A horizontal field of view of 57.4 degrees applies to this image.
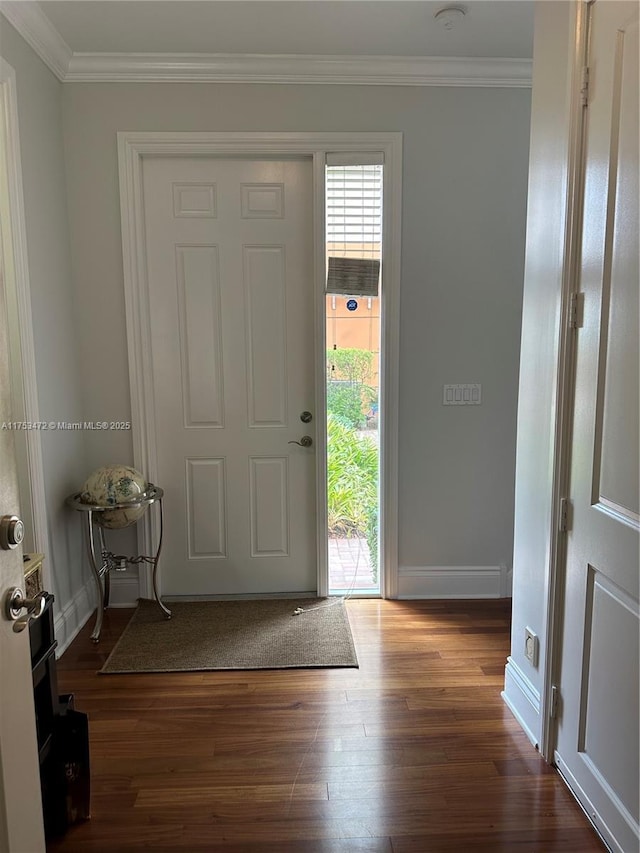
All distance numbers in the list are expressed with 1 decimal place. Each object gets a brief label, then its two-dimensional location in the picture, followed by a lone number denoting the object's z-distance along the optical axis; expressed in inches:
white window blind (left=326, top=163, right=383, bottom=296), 115.5
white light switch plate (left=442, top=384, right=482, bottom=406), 120.6
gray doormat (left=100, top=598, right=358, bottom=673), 101.7
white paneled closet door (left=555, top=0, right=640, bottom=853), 58.9
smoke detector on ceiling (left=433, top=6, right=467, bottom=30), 92.2
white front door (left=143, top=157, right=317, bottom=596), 115.8
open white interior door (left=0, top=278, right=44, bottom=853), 43.3
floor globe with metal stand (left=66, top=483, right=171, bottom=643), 106.3
